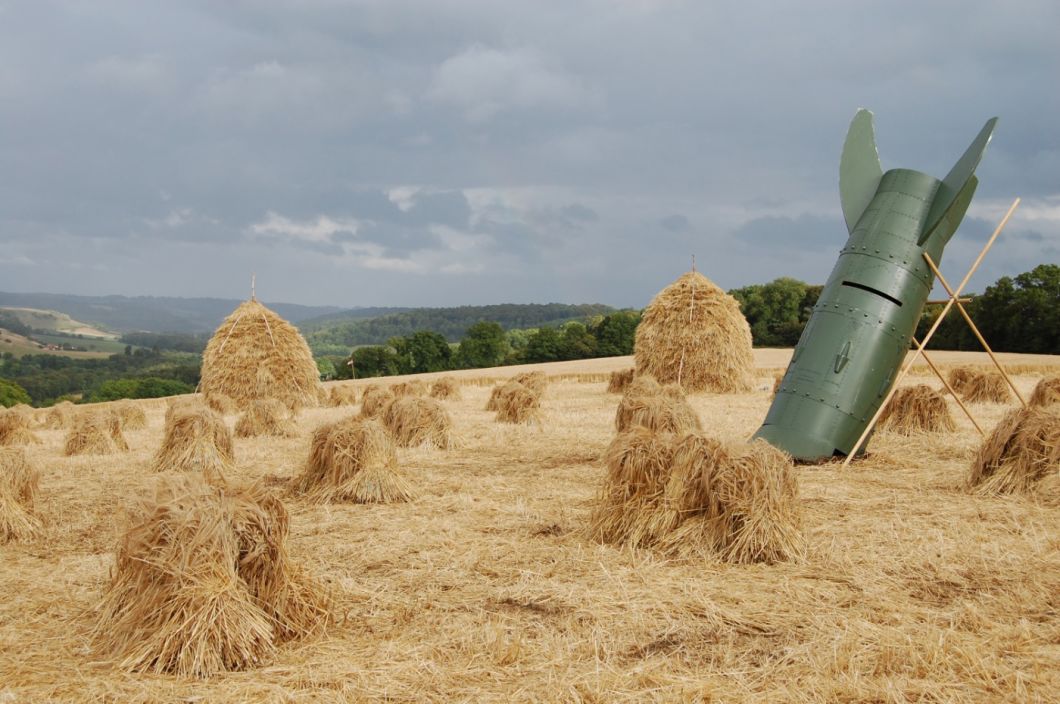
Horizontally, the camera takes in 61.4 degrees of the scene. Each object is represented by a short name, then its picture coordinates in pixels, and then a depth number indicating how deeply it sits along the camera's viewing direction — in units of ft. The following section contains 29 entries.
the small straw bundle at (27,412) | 56.22
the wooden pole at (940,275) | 38.27
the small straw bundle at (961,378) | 65.98
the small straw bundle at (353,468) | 30.30
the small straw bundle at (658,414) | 39.42
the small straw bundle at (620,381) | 81.46
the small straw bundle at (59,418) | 65.57
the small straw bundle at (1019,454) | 28.66
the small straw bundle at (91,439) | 45.85
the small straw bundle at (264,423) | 51.96
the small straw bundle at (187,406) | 38.81
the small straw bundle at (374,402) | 51.80
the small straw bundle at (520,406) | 53.83
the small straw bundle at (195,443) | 37.24
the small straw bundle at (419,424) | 43.70
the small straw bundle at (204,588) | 15.64
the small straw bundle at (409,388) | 70.66
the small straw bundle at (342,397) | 81.46
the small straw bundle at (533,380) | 65.94
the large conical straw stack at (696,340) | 79.71
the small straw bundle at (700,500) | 22.16
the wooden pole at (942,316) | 36.78
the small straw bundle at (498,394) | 57.00
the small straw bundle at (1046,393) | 45.42
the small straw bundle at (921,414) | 44.55
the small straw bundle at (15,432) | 51.55
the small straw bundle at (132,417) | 62.54
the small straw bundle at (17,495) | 25.95
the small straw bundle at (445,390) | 79.92
